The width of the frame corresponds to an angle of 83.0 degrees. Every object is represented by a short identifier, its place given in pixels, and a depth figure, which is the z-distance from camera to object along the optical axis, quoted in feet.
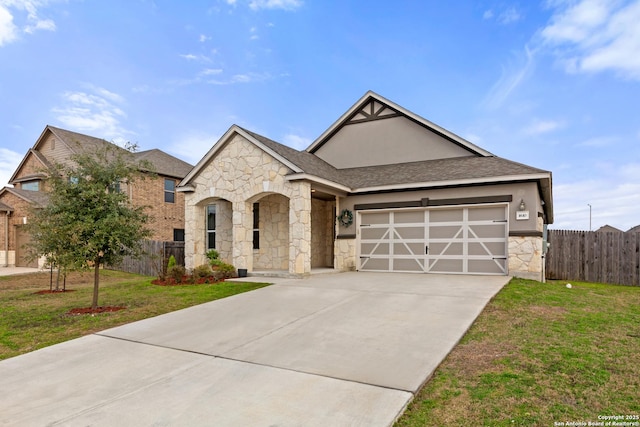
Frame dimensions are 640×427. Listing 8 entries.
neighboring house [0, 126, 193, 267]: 71.26
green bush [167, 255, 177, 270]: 45.34
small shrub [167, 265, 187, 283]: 40.47
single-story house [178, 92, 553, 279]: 38.63
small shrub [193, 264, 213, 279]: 39.91
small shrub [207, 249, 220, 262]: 43.91
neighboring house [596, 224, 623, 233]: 118.63
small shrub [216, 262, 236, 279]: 40.83
